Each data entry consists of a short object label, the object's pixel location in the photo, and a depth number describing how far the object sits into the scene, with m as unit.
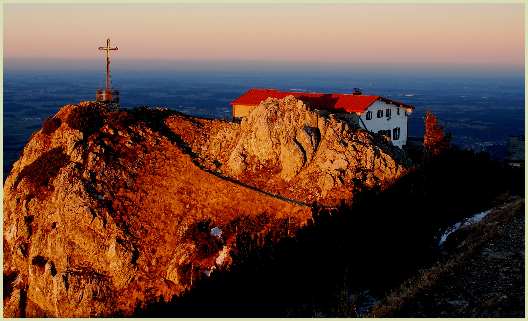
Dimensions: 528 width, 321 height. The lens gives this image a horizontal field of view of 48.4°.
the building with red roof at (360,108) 59.64
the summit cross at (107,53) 58.41
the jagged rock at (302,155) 46.50
